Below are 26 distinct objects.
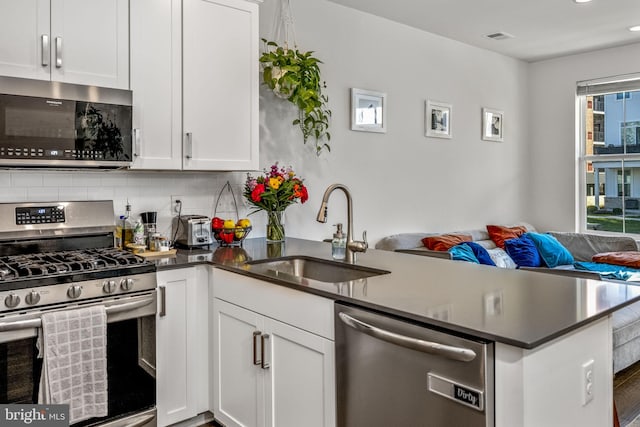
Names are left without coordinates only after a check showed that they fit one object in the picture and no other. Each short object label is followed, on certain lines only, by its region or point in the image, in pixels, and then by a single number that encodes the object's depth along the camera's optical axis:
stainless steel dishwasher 1.29
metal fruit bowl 2.96
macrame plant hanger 3.50
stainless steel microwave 2.20
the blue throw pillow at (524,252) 4.57
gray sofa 2.95
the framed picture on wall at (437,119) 4.61
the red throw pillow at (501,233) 4.96
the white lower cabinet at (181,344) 2.38
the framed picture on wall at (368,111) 3.95
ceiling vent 4.70
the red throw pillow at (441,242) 4.14
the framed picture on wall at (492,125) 5.23
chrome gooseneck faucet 2.34
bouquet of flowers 3.10
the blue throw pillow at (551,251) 4.59
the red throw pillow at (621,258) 4.27
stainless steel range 1.94
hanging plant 3.21
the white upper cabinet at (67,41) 2.21
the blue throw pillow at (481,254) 3.94
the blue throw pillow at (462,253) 3.75
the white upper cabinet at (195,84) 2.60
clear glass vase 3.23
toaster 2.90
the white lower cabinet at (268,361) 1.84
